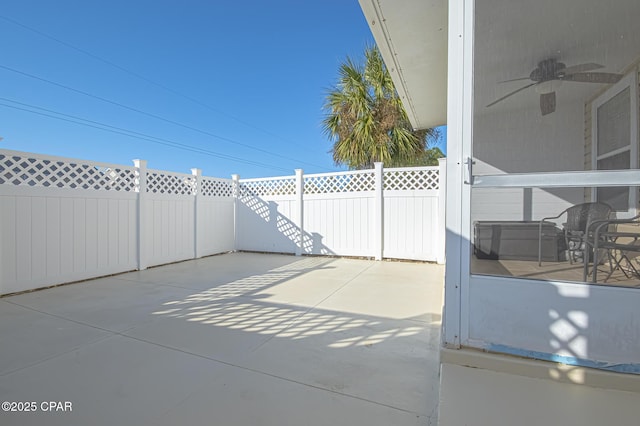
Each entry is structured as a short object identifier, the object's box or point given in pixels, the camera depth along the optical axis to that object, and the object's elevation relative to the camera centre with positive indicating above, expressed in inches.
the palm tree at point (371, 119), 301.9 +101.6
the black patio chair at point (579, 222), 59.0 -1.8
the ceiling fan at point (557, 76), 75.1 +37.6
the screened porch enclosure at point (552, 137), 58.1 +20.7
